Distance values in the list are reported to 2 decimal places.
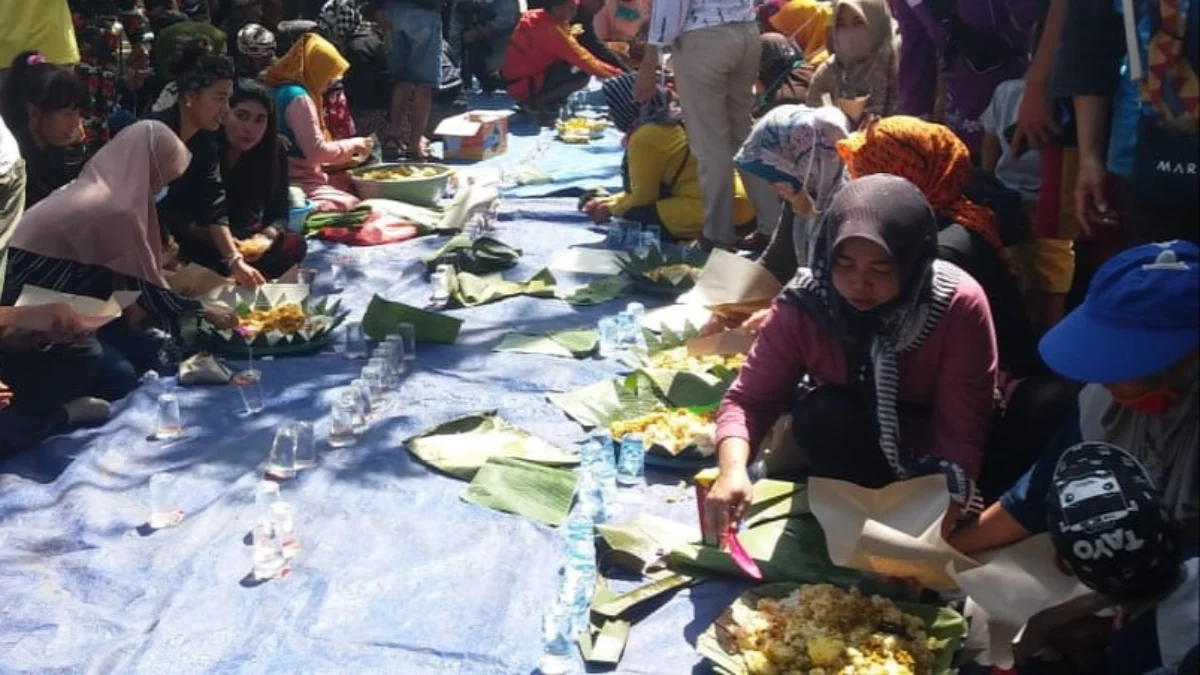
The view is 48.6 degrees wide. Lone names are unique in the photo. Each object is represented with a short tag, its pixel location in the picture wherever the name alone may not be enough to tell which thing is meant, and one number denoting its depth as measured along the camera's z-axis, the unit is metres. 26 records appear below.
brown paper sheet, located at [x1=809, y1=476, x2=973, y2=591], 2.42
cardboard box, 7.83
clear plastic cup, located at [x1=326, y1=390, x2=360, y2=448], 3.77
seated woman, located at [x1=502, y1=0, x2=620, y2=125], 9.33
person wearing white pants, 5.61
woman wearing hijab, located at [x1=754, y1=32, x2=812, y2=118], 6.03
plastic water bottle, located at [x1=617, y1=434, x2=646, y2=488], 3.50
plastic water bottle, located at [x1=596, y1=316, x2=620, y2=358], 4.52
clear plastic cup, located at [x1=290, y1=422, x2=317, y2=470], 3.62
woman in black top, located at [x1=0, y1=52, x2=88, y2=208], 4.07
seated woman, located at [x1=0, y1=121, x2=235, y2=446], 3.80
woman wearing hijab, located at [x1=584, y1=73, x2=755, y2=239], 5.90
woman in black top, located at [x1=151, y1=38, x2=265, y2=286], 4.70
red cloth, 5.96
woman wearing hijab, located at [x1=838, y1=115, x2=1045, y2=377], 3.08
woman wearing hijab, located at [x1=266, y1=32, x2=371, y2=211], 6.05
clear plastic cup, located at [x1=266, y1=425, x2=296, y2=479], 3.53
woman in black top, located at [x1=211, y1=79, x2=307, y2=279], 5.03
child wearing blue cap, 1.95
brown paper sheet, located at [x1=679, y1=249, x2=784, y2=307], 3.92
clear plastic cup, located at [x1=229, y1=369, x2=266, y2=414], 4.06
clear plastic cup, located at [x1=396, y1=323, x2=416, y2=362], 4.47
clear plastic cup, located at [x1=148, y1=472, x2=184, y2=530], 3.28
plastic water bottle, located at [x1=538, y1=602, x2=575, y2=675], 2.61
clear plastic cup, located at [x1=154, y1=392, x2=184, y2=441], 3.83
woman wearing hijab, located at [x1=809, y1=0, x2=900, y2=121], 5.08
